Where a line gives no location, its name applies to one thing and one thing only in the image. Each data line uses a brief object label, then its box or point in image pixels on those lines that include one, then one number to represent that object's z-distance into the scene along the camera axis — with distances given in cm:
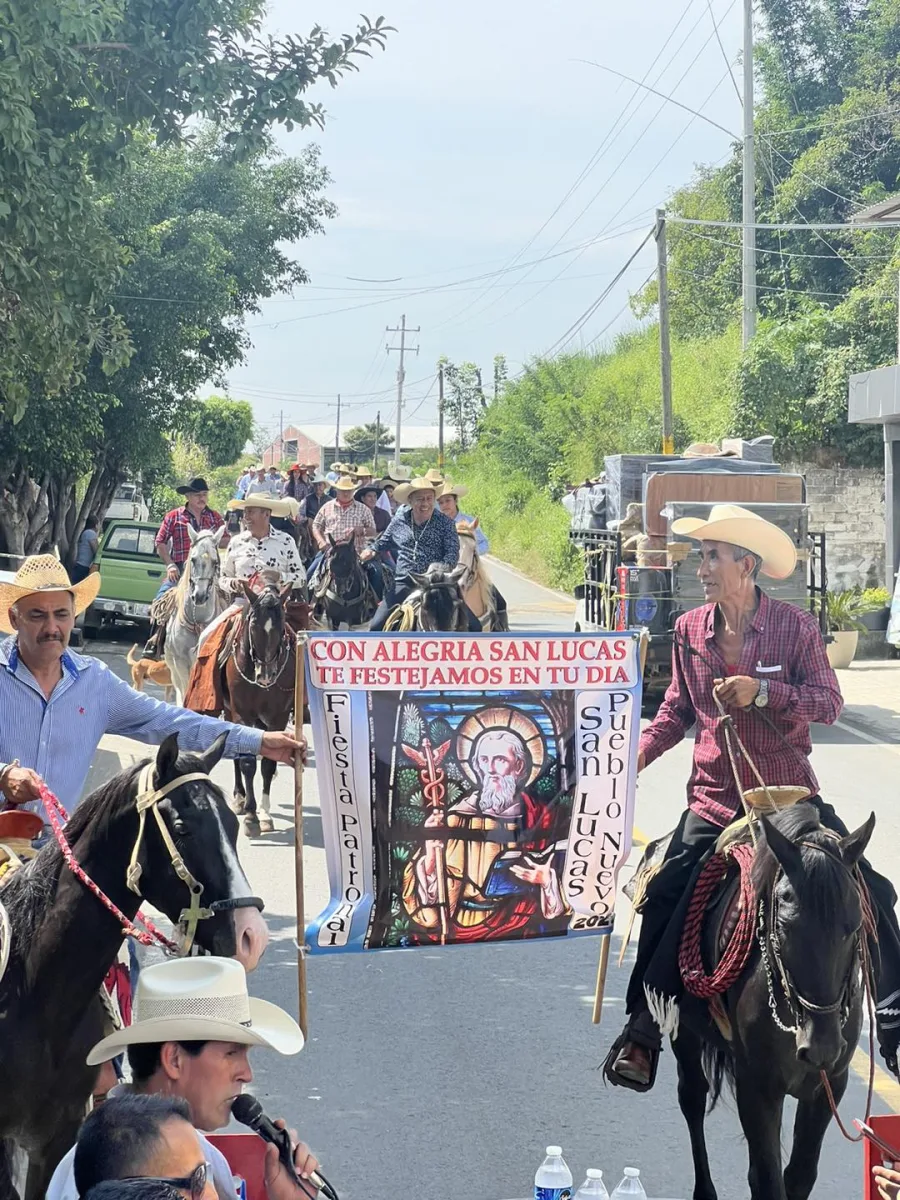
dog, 1523
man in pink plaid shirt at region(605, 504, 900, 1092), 555
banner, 562
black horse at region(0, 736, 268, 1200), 433
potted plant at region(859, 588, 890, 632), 2366
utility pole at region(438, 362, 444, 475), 8351
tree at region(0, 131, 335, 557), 2600
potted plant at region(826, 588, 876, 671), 2208
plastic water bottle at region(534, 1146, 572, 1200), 418
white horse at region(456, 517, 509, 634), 1690
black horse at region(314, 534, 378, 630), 1892
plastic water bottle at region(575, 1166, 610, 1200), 421
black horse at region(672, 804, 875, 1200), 463
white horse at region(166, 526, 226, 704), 1484
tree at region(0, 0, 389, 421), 993
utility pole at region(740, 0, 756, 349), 3888
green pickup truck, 2436
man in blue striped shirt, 512
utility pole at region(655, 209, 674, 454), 3353
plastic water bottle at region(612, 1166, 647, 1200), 425
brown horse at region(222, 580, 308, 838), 1202
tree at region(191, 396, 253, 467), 5791
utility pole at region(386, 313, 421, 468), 10450
